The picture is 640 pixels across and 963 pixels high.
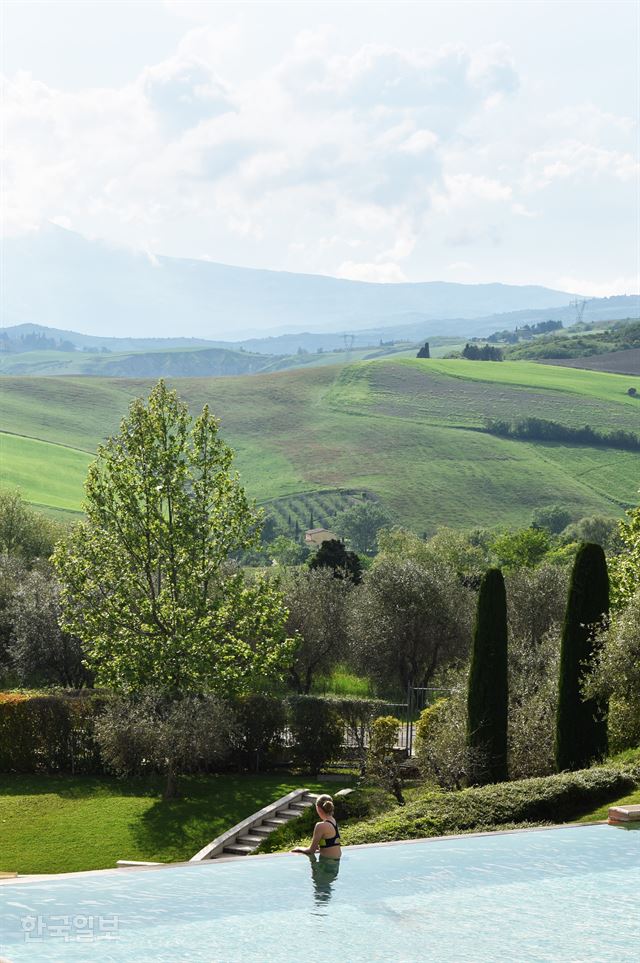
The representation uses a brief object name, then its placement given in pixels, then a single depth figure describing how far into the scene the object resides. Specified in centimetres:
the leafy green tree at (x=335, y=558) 7648
